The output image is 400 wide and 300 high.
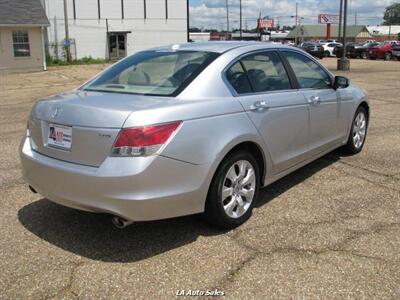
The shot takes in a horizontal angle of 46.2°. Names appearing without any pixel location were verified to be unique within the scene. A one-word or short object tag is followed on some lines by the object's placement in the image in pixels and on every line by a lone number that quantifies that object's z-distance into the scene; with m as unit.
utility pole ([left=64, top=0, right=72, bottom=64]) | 34.38
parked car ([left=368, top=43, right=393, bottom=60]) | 38.22
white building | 38.34
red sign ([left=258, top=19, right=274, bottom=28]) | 78.06
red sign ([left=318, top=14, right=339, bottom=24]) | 62.75
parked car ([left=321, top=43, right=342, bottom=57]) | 45.96
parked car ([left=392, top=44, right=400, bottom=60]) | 37.34
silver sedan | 3.38
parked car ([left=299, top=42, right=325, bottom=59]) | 42.72
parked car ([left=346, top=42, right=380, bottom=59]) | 40.37
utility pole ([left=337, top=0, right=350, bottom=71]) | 25.73
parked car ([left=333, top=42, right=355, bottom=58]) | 40.16
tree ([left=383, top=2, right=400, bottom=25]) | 162.00
